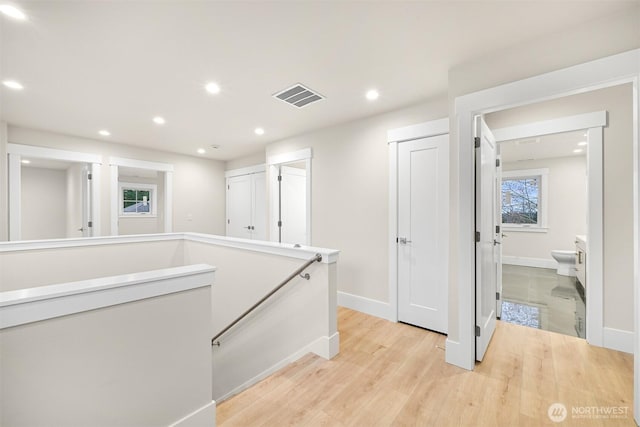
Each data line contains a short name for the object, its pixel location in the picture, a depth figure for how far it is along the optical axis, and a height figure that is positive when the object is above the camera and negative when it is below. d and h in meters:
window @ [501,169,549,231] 5.98 +0.31
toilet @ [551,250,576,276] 5.09 -0.97
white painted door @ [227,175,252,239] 5.73 +0.14
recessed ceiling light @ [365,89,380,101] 2.72 +1.25
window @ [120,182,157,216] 7.48 +0.41
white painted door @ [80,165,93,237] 4.51 +0.11
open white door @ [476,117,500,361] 2.19 -0.23
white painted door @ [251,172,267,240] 5.33 +0.12
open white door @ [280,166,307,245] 4.75 +0.15
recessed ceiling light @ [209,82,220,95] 2.59 +1.27
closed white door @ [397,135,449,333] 2.79 -0.22
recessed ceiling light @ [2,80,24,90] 2.51 +1.25
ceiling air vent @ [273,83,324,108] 2.69 +1.26
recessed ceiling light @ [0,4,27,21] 1.60 +1.25
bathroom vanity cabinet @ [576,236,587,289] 4.20 -0.79
